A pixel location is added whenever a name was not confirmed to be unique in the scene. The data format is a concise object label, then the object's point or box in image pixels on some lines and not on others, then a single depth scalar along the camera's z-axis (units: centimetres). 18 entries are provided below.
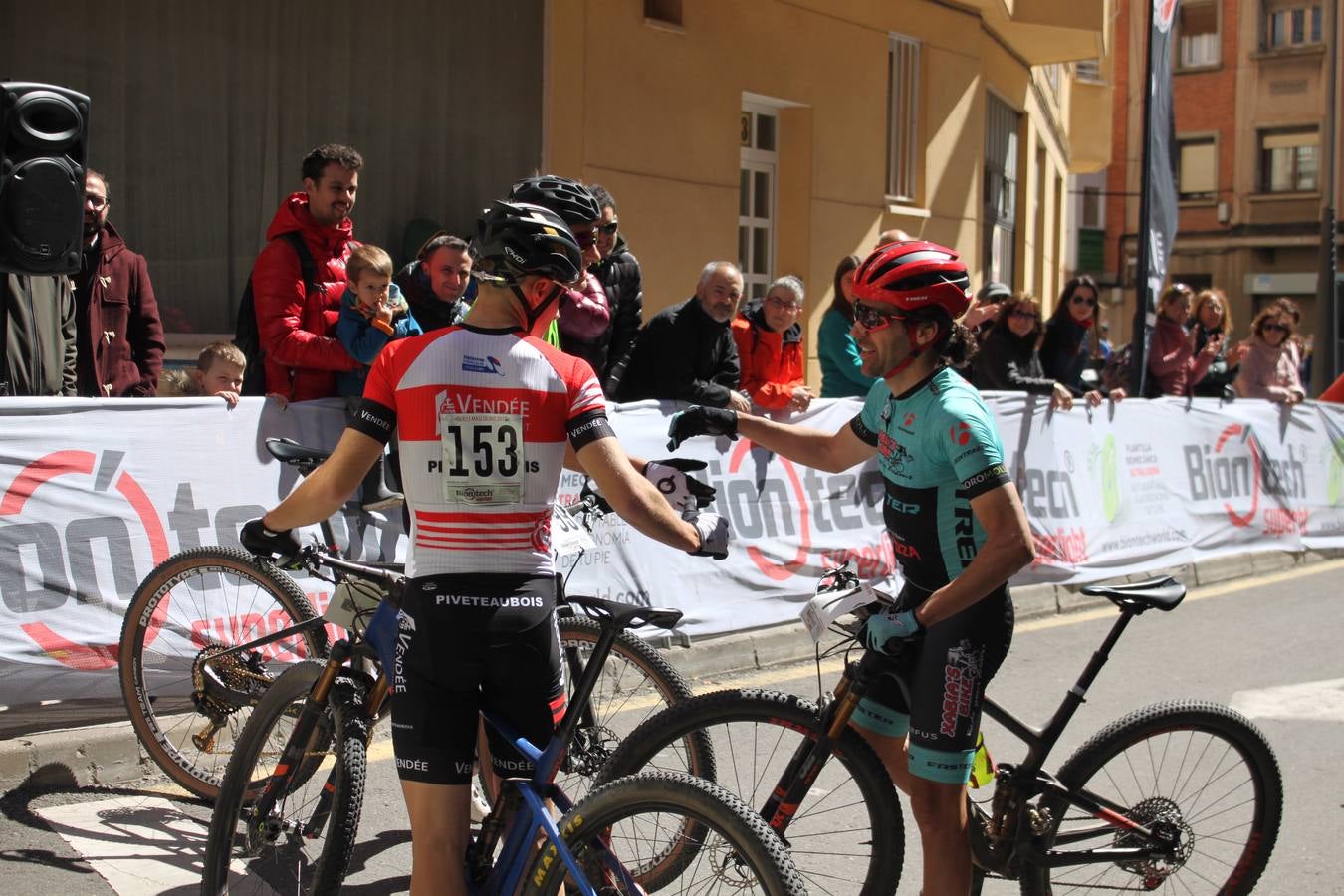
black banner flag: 1219
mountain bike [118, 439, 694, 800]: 454
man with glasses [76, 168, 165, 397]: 695
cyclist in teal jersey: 362
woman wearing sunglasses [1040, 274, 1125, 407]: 1125
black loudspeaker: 579
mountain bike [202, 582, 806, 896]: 304
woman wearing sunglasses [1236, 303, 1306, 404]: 1341
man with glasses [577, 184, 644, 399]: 797
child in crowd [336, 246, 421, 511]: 652
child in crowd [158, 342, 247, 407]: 710
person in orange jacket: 856
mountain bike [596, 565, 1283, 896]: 362
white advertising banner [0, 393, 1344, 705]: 569
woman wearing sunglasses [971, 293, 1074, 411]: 1030
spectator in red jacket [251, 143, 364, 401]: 661
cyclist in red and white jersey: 328
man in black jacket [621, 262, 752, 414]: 798
